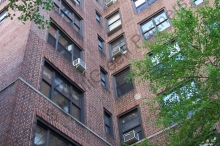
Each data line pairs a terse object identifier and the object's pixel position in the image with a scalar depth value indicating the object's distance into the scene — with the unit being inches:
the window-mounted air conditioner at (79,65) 613.6
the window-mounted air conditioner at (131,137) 592.4
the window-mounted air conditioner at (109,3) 994.3
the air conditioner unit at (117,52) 794.2
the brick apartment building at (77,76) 429.7
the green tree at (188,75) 330.3
